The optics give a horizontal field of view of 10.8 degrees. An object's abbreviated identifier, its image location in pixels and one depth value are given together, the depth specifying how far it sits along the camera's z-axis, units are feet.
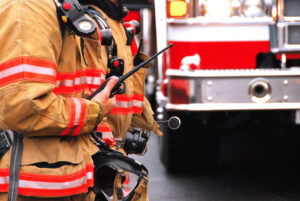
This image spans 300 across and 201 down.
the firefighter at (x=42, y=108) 16.68
